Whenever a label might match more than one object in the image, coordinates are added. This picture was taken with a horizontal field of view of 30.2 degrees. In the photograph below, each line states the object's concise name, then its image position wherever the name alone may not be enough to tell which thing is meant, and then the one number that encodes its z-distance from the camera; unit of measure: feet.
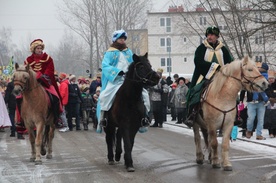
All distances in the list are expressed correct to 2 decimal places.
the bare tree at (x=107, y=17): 178.50
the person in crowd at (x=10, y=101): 62.85
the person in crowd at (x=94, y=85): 76.33
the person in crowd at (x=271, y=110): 52.75
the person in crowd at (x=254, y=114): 51.16
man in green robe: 34.22
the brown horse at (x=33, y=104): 36.04
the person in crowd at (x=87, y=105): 72.36
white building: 262.26
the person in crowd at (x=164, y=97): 73.62
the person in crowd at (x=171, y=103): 79.75
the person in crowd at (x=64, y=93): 68.33
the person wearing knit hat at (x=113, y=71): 33.86
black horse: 31.40
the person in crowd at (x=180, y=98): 72.28
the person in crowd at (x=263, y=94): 49.30
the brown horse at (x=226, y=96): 31.35
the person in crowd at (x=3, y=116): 57.62
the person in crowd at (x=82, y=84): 77.75
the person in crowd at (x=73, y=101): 69.51
